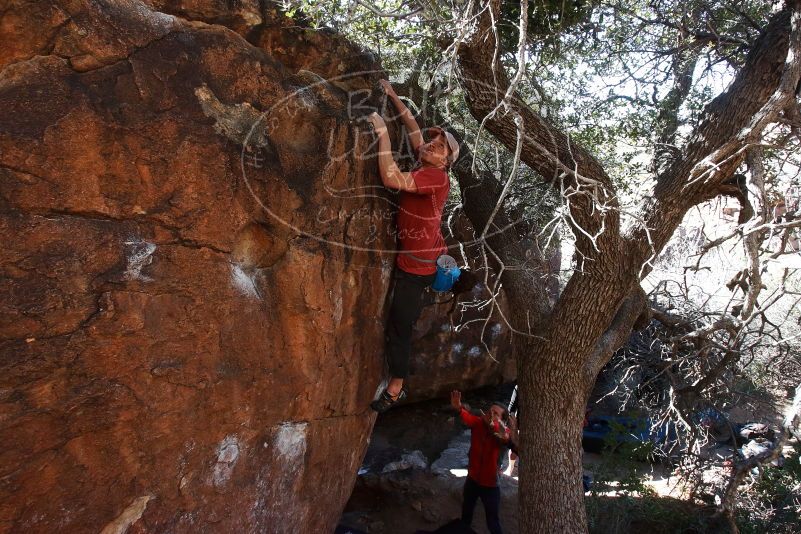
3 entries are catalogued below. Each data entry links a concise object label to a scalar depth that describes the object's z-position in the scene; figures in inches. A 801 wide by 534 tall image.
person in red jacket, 213.2
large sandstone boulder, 95.7
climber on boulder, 144.7
